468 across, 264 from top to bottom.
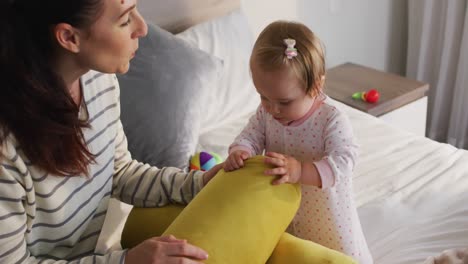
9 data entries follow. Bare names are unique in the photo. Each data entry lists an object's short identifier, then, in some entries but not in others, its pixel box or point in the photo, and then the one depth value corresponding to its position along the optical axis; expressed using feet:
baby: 3.43
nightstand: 7.07
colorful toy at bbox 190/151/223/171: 5.17
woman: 2.97
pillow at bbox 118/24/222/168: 5.10
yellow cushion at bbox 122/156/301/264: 3.12
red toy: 7.01
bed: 4.44
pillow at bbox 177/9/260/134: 6.30
